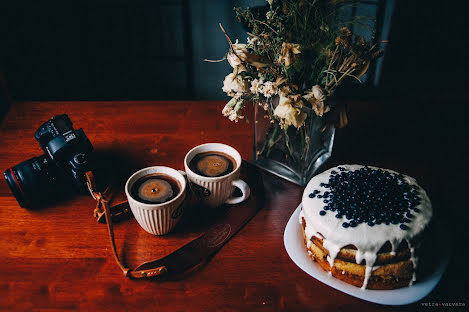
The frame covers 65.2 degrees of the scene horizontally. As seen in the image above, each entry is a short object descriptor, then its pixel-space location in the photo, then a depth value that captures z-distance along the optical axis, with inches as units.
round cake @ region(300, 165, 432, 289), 28.9
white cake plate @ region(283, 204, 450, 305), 28.6
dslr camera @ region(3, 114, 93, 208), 36.2
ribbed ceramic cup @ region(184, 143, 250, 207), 34.0
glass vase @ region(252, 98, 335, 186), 37.6
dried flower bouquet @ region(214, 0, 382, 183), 31.4
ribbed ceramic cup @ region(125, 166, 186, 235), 31.2
